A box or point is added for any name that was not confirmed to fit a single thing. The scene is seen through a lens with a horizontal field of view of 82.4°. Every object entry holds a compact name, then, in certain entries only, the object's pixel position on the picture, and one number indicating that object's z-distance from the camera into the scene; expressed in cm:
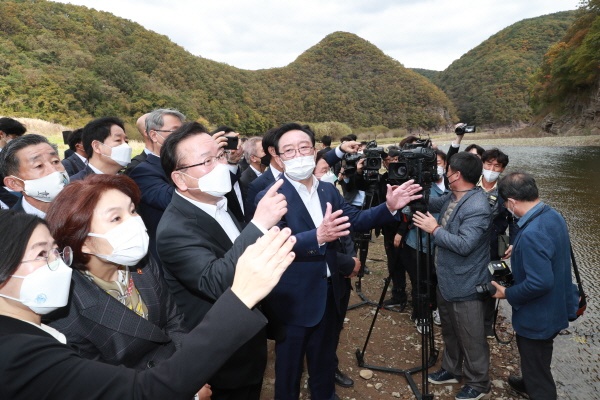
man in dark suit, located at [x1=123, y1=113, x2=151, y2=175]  304
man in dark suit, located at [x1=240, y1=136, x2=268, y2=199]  460
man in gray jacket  258
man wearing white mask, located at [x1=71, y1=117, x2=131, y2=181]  305
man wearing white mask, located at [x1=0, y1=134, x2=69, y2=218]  233
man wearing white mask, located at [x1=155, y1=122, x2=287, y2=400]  145
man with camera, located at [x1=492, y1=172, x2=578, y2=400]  221
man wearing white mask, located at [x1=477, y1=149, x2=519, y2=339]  334
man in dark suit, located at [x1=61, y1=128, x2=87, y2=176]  375
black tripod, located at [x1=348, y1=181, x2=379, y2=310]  404
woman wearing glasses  87
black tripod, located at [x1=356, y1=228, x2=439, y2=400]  254
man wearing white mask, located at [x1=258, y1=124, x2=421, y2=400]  225
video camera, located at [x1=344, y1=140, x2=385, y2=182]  362
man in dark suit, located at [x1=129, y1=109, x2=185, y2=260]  257
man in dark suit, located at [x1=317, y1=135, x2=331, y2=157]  766
